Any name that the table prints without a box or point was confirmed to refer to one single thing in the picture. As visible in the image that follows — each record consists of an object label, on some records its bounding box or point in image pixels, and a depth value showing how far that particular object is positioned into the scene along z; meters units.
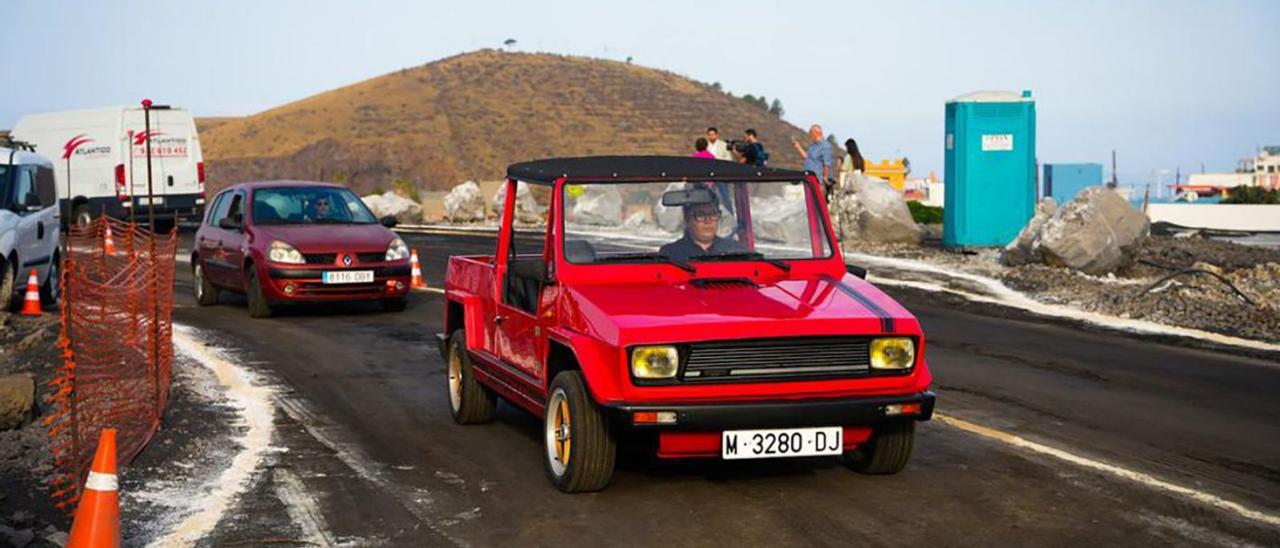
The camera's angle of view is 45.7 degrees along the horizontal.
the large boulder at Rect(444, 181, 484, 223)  43.31
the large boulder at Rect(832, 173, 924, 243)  27.69
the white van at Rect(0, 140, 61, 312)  17.39
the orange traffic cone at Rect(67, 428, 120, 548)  5.80
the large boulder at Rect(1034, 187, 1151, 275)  21.52
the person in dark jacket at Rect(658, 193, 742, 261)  8.54
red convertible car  7.17
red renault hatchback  16.84
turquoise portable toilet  26.14
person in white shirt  27.41
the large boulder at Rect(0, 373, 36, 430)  10.07
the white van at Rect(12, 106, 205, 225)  34.72
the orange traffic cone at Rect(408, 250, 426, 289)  20.99
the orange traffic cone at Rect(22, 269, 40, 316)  17.89
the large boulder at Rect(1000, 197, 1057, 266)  22.31
